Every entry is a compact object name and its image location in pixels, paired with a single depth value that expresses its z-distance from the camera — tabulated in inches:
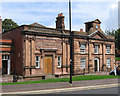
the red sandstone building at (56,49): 1040.8
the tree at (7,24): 2762.3
